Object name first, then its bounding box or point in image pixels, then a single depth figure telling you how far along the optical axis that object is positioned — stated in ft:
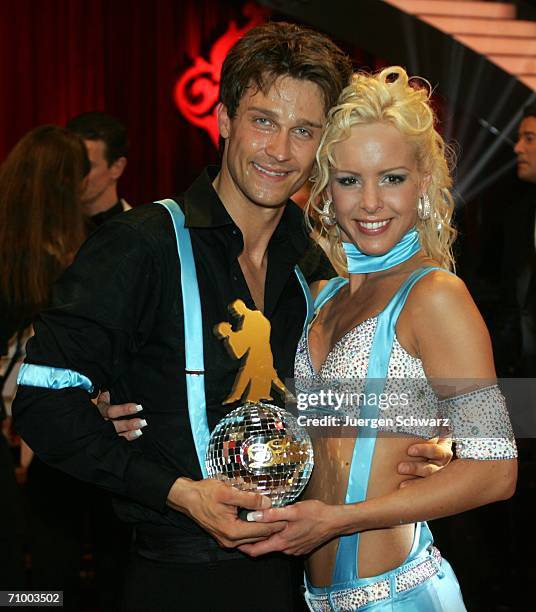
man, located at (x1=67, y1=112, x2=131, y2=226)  13.56
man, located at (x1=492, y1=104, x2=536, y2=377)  12.38
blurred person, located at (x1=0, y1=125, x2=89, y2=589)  10.12
